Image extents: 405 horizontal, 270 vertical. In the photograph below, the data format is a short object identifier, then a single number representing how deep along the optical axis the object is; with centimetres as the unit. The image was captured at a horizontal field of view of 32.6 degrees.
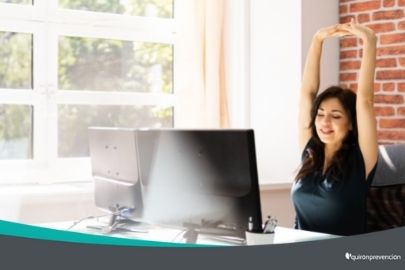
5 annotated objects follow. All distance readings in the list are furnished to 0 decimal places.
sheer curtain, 378
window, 343
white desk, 185
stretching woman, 231
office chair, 240
